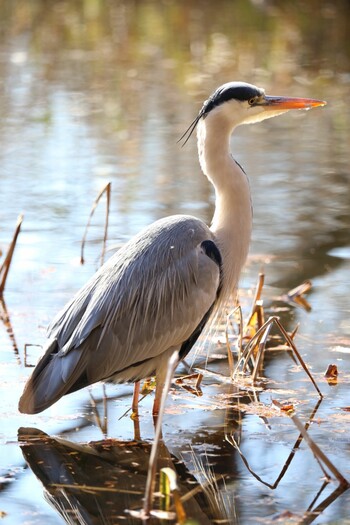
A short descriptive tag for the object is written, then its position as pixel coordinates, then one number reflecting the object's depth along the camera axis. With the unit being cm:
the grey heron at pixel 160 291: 942
